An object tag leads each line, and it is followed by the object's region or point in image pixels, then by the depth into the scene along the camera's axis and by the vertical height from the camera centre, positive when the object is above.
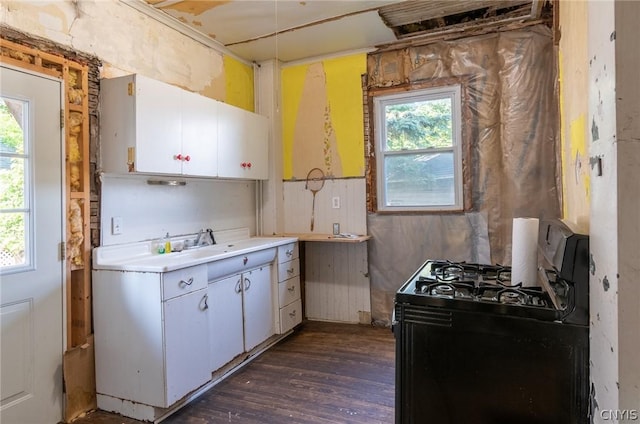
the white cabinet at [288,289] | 3.36 -0.76
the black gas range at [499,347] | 1.21 -0.50
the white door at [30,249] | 2.00 -0.21
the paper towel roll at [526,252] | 1.57 -0.20
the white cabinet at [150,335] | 2.15 -0.76
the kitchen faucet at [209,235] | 3.18 -0.24
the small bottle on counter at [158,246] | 2.80 -0.28
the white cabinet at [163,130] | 2.37 +0.56
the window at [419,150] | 3.41 +0.54
